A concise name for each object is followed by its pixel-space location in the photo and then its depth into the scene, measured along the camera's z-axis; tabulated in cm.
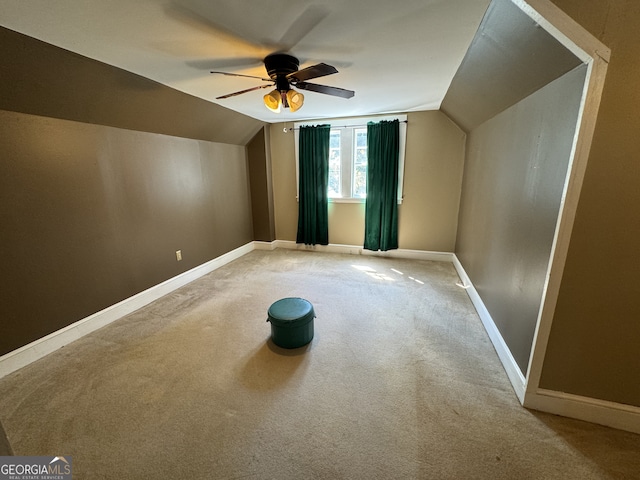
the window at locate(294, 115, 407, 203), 410
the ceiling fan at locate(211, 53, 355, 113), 188
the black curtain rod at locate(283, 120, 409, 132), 388
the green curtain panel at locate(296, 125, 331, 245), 427
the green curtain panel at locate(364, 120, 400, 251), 393
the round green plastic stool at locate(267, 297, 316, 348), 209
